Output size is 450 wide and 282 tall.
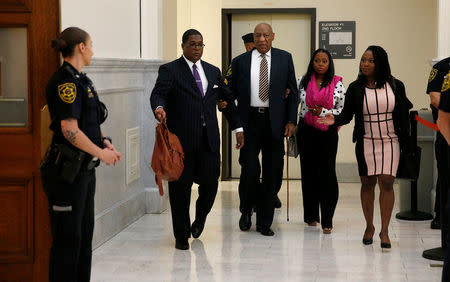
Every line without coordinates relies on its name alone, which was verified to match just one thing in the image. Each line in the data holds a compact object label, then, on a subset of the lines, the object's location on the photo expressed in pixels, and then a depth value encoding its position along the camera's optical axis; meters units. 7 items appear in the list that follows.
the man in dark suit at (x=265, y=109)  7.50
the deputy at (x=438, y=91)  6.39
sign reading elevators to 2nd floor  11.13
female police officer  4.57
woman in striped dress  6.78
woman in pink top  7.63
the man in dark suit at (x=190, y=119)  6.91
